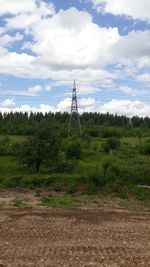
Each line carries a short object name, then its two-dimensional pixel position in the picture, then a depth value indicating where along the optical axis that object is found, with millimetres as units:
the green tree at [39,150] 17858
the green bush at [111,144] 26322
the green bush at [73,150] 21493
